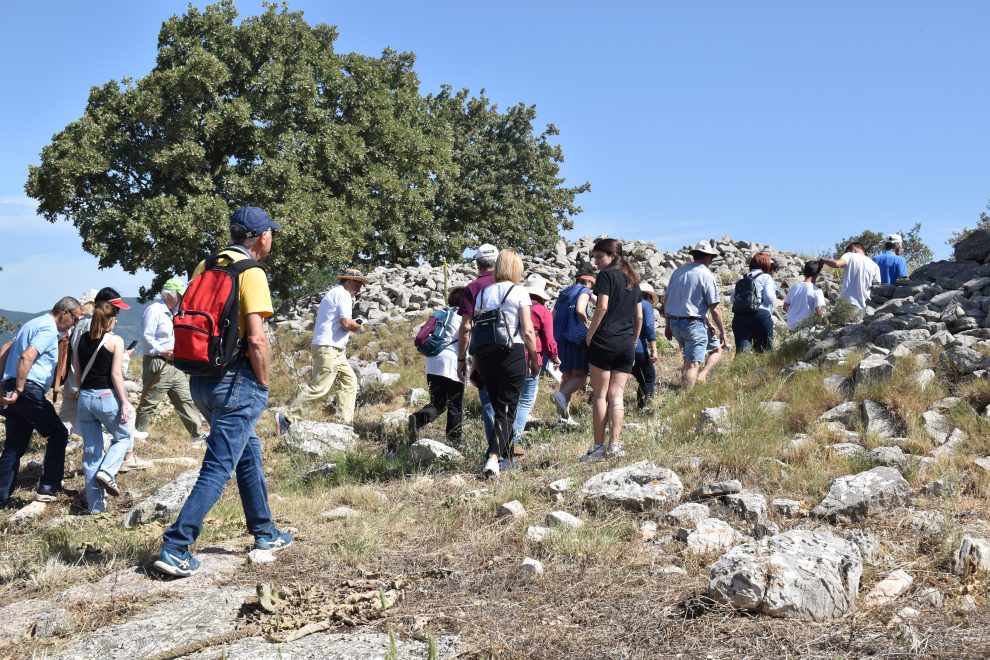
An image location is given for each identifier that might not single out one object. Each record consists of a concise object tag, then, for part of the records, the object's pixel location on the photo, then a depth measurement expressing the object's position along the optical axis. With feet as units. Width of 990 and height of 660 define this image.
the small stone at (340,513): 18.19
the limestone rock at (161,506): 18.65
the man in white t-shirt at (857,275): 33.17
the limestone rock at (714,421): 22.38
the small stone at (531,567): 14.05
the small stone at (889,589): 12.62
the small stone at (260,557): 15.17
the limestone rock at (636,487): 17.13
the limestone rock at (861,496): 16.10
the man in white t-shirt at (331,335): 28.81
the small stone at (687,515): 16.34
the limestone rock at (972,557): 13.38
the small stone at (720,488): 17.38
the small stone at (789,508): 16.63
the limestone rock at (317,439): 25.76
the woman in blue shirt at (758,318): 31.71
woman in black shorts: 20.92
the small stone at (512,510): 17.01
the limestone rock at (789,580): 12.09
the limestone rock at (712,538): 14.92
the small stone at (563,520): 16.06
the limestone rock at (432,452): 22.94
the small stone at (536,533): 15.49
